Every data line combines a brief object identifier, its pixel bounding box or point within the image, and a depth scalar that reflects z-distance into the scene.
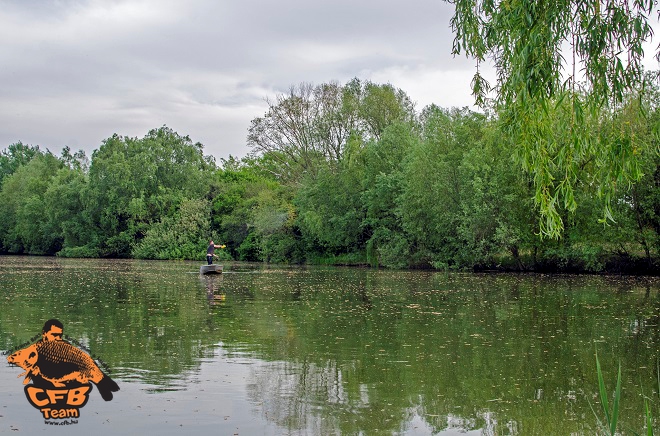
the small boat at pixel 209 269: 36.75
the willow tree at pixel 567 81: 8.73
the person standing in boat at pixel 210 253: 40.33
